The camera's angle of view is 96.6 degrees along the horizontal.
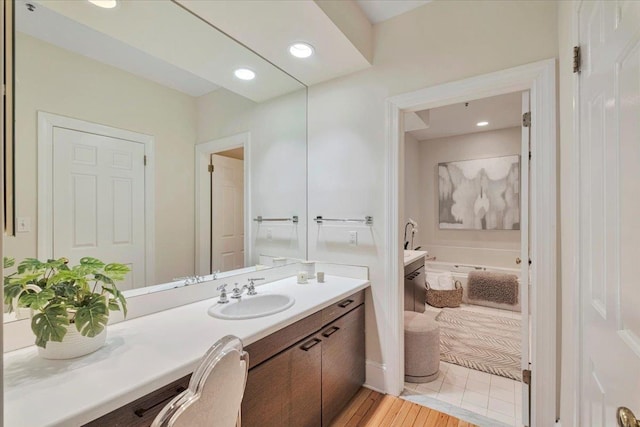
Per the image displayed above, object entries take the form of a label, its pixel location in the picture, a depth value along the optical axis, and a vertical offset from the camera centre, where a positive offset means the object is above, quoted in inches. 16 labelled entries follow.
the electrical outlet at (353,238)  87.3 -7.5
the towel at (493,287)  147.6 -39.3
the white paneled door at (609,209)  26.7 +0.4
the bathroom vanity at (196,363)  31.6 -20.5
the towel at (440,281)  156.8 -38.2
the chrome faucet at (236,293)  69.0 -19.3
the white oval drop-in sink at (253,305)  61.9 -21.7
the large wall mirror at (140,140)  46.6 +15.5
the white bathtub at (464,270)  149.6 -35.4
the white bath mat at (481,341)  96.5 -51.1
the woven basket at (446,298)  151.8 -45.2
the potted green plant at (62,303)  35.7 -12.0
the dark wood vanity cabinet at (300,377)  36.9 -31.1
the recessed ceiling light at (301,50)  75.3 +44.4
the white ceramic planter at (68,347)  38.2 -18.1
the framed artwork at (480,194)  164.6 +11.8
